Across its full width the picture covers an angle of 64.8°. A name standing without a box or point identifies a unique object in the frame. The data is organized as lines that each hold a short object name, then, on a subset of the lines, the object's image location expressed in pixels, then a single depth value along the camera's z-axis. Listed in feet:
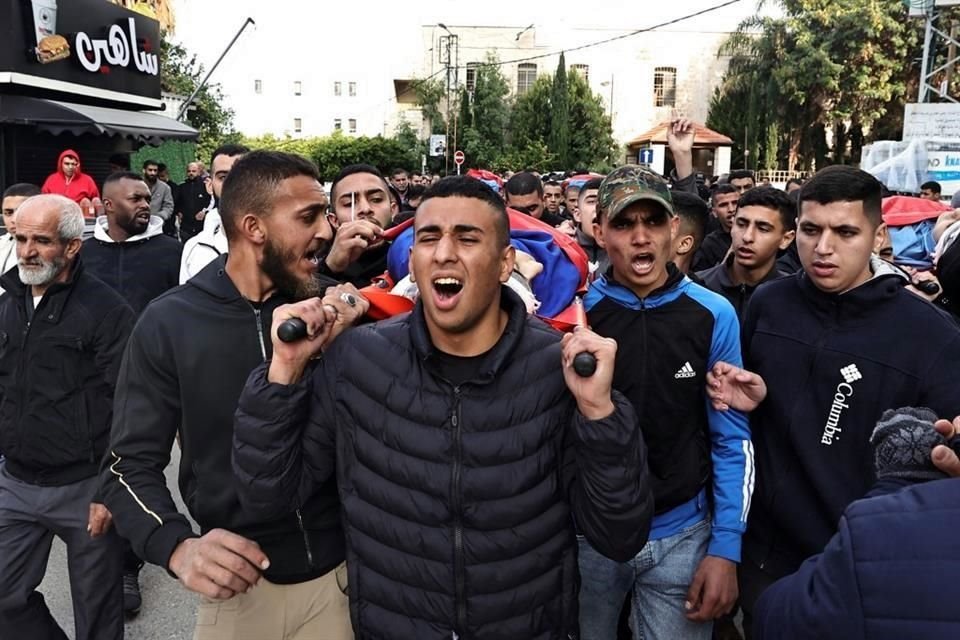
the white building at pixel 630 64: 141.59
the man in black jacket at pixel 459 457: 6.19
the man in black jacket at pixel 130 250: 16.52
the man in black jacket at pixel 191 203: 39.11
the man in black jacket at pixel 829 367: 7.76
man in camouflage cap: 8.14
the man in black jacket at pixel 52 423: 10.87
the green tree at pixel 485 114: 137.08
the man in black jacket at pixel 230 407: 7.35
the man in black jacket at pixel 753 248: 13.64
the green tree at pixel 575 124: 134.10
